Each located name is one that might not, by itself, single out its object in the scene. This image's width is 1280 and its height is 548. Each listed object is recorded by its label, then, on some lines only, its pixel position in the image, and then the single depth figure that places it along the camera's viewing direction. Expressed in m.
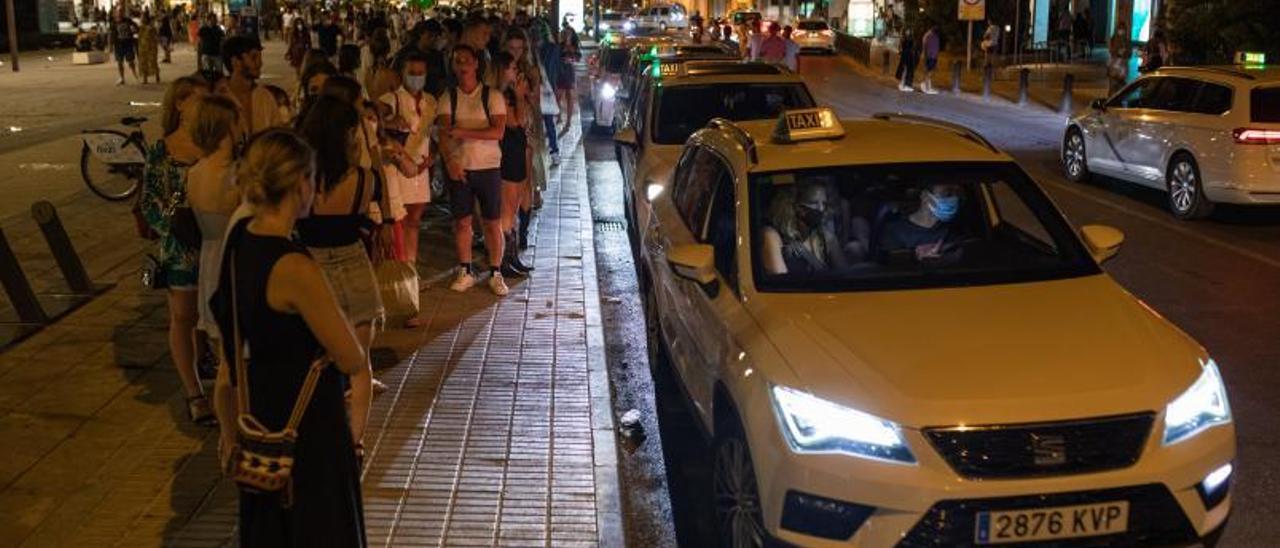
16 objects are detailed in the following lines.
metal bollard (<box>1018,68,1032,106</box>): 27.44
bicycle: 12.99
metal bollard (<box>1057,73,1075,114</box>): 25.25
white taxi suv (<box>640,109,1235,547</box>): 4.24
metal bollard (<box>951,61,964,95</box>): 31.83
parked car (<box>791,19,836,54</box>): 49.66
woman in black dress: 3.76
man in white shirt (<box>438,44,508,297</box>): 9.11
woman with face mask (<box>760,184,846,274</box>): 5.80
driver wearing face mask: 5.93
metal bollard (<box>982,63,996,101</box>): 29.57
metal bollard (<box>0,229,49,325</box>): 8.32
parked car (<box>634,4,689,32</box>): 52.48
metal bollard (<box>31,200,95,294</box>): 8.52
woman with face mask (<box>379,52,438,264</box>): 8.75
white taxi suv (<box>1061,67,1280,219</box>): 12.33
